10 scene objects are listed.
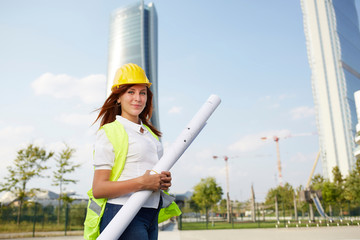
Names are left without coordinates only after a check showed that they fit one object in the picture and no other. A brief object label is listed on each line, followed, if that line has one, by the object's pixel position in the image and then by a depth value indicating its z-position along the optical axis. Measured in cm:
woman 159
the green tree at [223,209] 4928
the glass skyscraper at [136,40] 8756
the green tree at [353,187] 3044
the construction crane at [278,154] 10431
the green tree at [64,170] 2067
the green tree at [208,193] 3659
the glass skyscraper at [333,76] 9612
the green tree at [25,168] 1991
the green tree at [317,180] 4966
